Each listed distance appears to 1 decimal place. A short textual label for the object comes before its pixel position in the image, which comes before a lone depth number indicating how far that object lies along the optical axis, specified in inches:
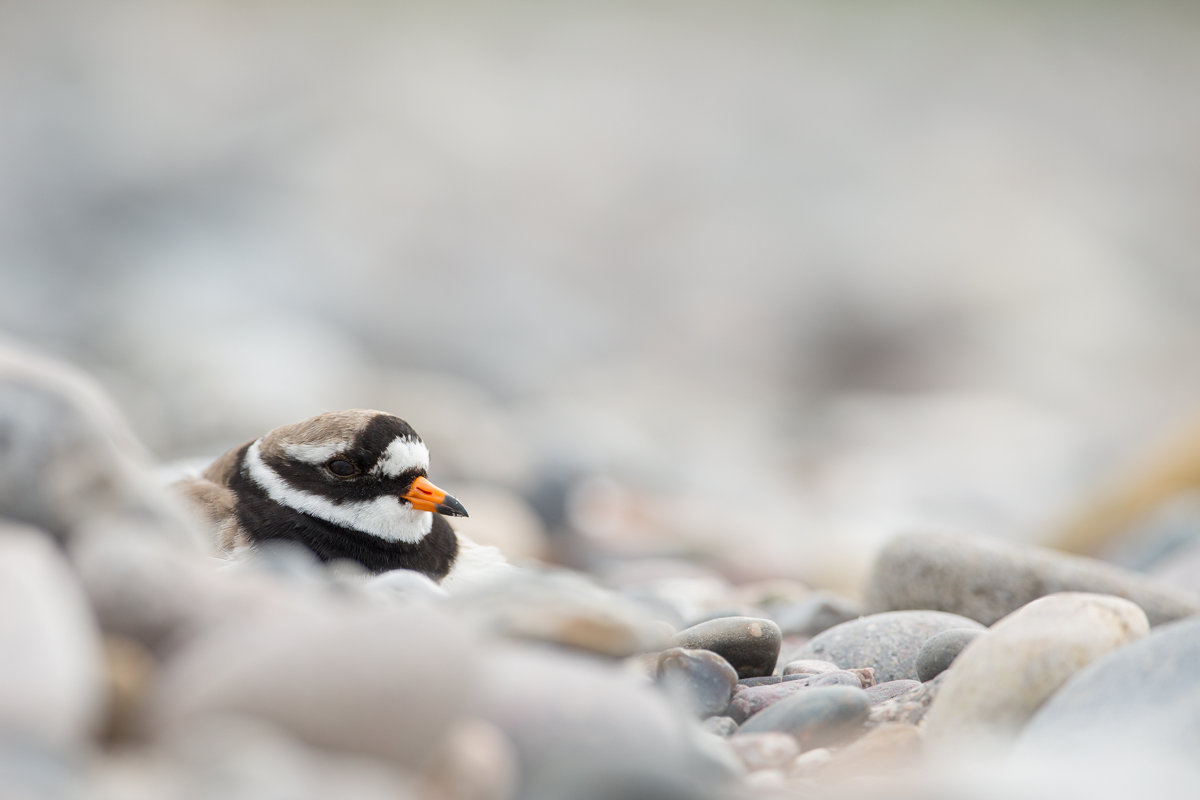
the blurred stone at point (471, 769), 175.8
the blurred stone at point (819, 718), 235.3
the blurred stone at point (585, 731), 175.5
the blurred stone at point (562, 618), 221.8
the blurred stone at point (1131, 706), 200.4
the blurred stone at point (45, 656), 157.8
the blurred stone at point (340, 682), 174.9
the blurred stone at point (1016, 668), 222.7
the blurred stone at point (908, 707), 248.1
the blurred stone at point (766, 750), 226.7
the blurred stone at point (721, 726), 247.3
